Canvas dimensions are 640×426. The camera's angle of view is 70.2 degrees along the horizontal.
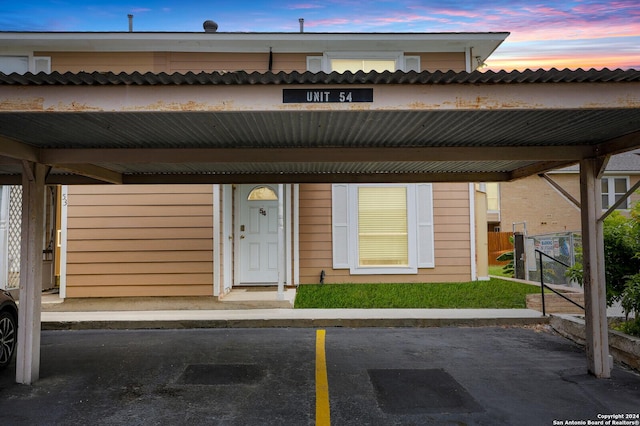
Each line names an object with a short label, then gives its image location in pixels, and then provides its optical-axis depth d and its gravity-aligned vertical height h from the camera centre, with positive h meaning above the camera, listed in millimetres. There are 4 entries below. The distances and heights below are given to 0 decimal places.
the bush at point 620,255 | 6059 -284
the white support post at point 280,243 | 9469 -155
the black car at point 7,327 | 5609 -1141
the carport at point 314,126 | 3646 +1059
